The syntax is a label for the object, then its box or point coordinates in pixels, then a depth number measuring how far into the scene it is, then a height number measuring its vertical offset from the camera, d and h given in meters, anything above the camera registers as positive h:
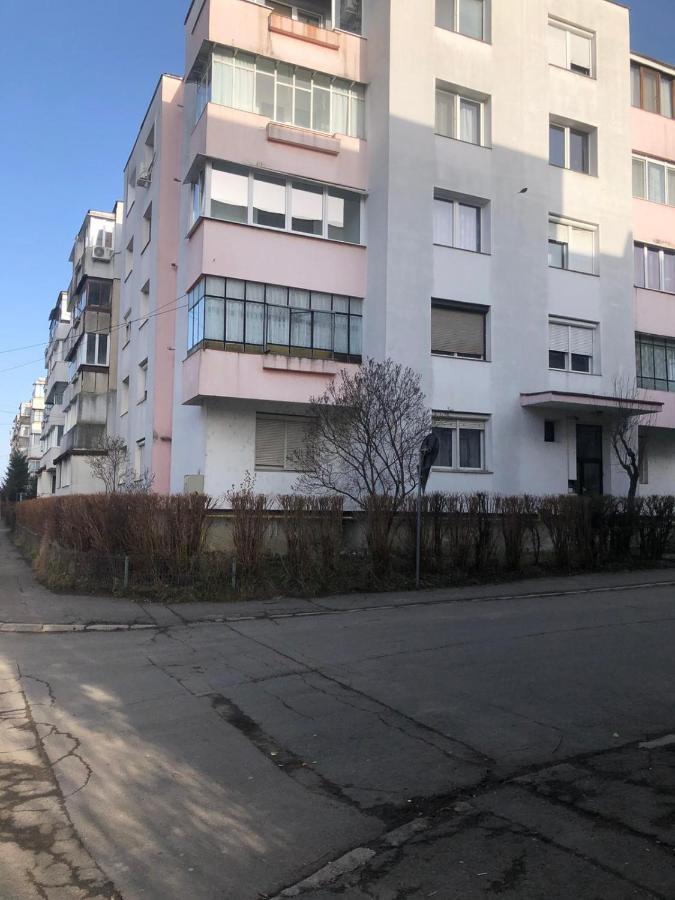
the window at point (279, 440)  20.41 +1.94
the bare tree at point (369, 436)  17.16 +1.78
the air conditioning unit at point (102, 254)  39.06 +13.07
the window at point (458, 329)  21.30 +5.21
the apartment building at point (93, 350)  36.19 +7.80
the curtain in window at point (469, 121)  22.39 +11.52
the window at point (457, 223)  21.77 +8.37
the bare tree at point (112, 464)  28.55 +1.79
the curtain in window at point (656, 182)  25.88 +11.32
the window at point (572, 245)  23.47 +8.35
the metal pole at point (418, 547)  15.58 -0.66
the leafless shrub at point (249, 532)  15.01 -0.38
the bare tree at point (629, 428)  20.95 +2.61
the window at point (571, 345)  23.11 +5.19
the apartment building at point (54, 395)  50.19 +8.02
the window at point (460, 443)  21.09 +2.01
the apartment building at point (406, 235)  19.92 +7.81
